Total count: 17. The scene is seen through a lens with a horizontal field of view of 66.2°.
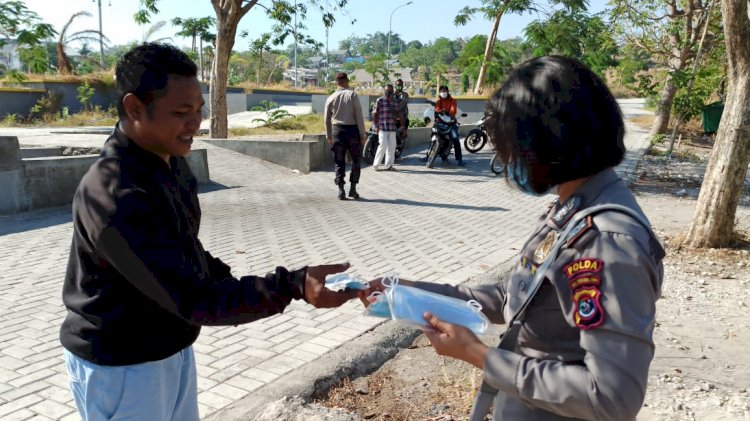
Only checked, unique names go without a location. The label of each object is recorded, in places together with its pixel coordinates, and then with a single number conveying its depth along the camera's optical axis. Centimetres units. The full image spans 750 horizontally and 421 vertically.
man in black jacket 148
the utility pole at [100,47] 2847
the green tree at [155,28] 2637
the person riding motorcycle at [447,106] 1273
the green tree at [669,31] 1676
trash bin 2028
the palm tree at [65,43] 2464
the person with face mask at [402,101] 1305
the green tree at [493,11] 1559
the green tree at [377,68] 2484
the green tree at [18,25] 923
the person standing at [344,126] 880
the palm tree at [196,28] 3068
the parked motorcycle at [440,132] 1272
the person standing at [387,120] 1162
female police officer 115
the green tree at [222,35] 1275
